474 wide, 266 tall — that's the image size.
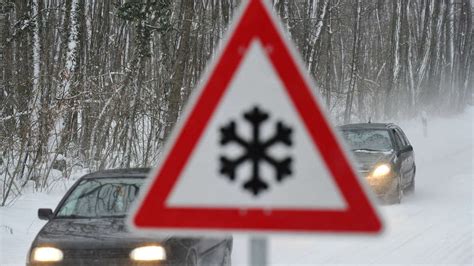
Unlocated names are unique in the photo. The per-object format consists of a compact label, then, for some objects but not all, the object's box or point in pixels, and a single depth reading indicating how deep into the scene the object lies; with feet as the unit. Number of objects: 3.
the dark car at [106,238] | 47.60
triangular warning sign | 20.16
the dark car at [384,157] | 95.35
